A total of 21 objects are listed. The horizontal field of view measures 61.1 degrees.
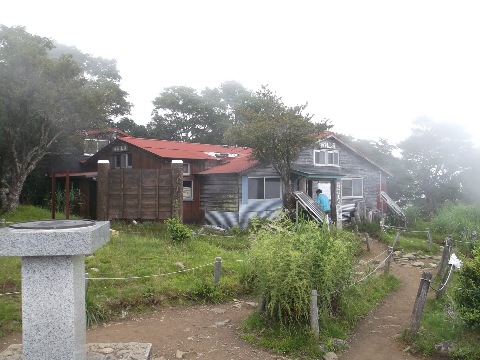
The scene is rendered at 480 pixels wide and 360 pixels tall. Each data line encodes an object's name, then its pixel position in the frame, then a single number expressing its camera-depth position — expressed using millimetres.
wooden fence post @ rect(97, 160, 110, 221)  15078
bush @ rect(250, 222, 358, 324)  6700
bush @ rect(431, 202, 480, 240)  16766
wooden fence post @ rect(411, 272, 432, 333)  6879
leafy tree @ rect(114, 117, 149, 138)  32250
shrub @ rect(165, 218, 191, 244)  12250
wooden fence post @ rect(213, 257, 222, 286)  8987
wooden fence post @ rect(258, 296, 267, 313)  7208
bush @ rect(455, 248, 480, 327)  6570
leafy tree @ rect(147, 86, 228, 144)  36500
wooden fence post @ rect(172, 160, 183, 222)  14906
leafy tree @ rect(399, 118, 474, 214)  27656
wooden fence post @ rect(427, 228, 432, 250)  15453
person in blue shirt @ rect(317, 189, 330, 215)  20672
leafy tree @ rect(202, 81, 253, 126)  41581
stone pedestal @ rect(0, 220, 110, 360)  4527
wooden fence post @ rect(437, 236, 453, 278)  10227
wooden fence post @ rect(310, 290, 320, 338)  6648
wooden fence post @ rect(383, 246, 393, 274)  10995
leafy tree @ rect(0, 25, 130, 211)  15688
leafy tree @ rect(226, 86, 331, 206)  17703
